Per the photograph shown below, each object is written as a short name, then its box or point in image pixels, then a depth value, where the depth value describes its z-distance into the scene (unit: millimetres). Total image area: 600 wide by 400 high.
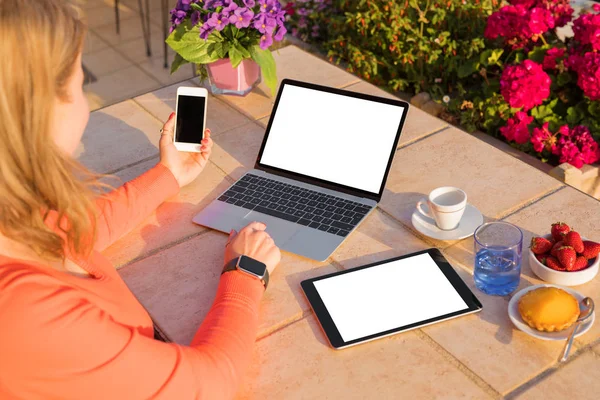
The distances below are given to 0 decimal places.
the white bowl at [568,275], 1477
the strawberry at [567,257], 1474
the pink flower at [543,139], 2680
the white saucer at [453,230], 1640
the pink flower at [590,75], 2523
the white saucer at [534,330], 1363
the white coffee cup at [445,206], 1613
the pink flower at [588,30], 2546
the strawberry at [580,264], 1488
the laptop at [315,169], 1722
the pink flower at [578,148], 2623
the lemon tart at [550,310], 1363
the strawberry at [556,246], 1507
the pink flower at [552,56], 2732
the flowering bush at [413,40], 3227
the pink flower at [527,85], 2633
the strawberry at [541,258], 1514
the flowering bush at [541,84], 2629
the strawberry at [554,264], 1493
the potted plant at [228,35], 2086
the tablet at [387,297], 1411
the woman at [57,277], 1047
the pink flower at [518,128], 2770
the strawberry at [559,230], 1524
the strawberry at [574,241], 1489
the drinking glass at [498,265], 1477
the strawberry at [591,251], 1493
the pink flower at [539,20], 2734
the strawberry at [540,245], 1522
